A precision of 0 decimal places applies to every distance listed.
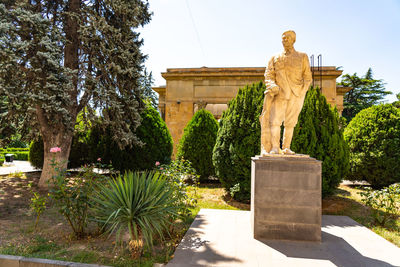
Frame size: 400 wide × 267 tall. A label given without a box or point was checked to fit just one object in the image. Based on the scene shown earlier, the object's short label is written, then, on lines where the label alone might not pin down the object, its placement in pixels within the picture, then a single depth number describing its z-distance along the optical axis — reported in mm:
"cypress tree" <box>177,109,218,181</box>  10016
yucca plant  3324
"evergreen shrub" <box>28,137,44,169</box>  10555
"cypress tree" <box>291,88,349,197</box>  6480
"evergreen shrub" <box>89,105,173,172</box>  9422
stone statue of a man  4465
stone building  15656
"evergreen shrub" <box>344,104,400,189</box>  8469
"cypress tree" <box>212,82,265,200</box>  6695
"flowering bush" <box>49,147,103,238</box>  4051
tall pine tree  6785
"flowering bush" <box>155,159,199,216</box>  4801
